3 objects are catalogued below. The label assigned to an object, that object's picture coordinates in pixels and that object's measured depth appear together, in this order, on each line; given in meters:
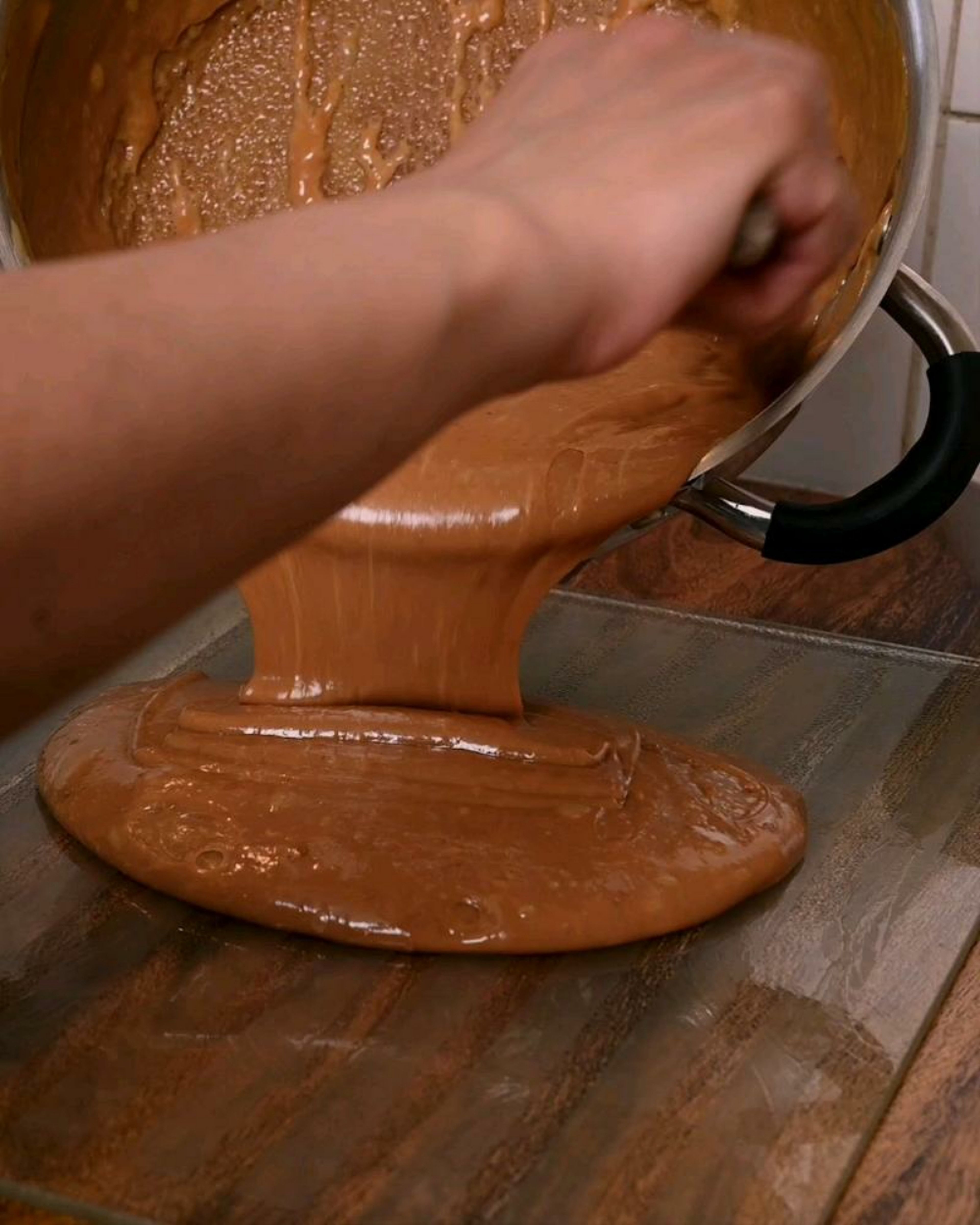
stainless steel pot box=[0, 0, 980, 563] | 0.93
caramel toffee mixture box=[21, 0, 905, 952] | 0.90
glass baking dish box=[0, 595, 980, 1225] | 0.79
